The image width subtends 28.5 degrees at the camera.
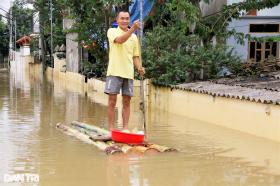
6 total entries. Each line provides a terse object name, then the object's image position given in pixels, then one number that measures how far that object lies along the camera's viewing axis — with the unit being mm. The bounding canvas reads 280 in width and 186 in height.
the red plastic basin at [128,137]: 7281
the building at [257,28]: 18389
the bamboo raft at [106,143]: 7117
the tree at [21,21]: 50516
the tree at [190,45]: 12750
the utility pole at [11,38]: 53394
